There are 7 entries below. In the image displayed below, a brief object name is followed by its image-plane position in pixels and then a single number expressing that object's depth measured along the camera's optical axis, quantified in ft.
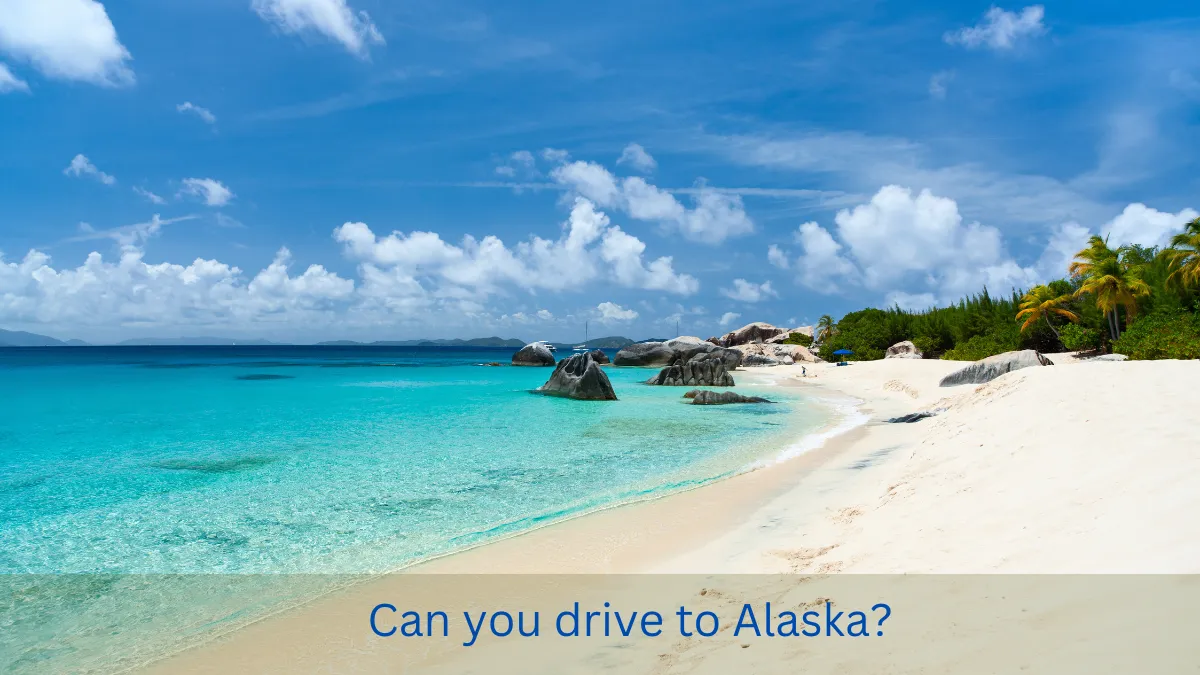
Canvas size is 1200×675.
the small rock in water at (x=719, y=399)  85.04
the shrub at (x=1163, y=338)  60.42
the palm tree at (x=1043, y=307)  114.93
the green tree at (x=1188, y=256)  86.38
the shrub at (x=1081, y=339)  105.60
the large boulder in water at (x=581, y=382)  92.27
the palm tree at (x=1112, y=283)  96.58
